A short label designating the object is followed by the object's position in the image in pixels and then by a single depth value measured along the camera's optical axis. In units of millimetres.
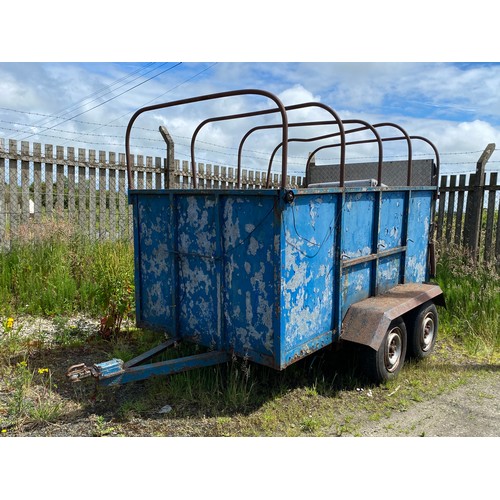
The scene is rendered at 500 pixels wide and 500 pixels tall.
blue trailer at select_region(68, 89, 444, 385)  3268
